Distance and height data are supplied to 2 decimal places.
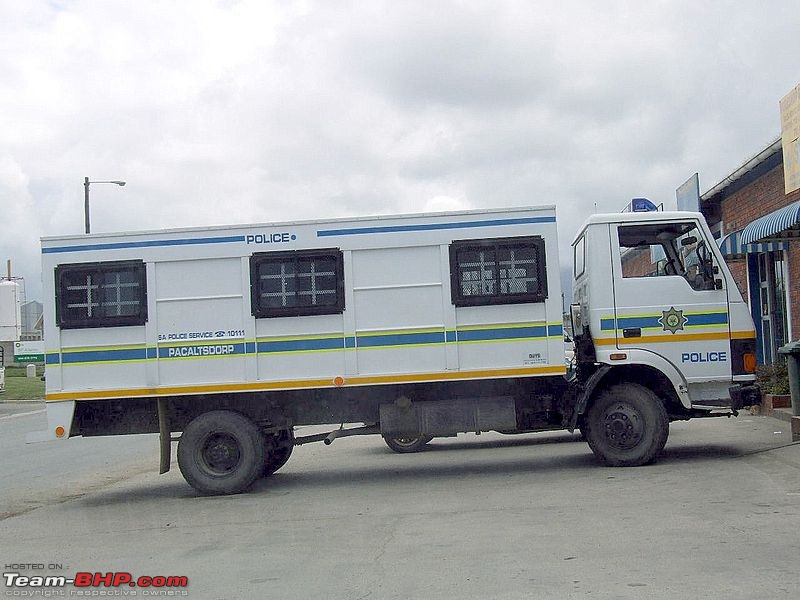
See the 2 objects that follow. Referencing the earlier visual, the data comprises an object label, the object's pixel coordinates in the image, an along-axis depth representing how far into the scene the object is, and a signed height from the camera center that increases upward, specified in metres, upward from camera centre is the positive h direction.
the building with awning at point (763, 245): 16.50 +1.35
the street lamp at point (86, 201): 31.33 +5.03
